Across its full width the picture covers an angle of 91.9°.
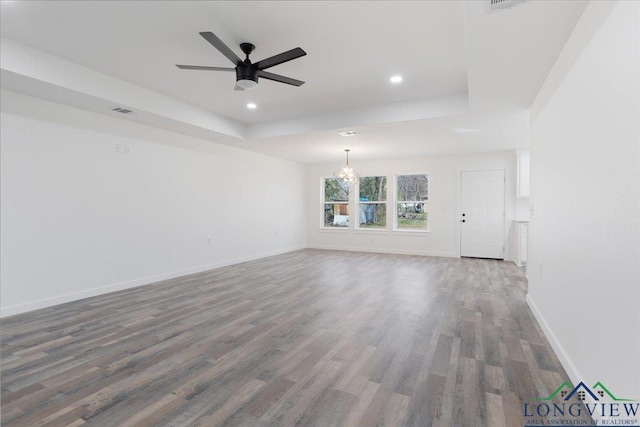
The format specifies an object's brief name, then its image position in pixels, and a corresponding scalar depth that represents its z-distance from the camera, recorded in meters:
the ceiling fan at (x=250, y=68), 2.69
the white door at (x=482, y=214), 7.18
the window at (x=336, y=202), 9.10
